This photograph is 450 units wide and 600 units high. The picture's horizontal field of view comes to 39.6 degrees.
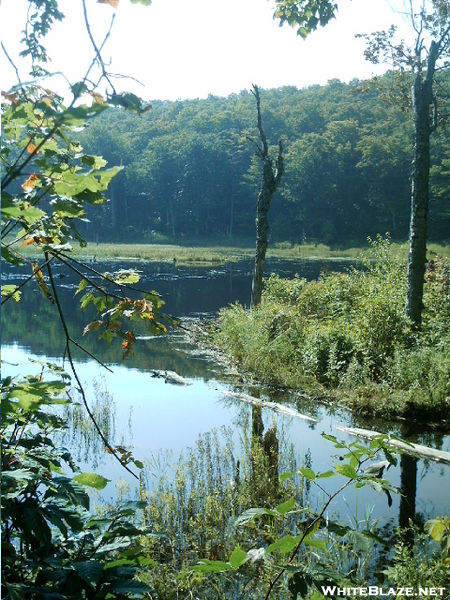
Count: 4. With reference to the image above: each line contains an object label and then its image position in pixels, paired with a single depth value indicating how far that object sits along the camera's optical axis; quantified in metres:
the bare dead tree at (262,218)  13.49
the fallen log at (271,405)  8.51
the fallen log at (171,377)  10.63
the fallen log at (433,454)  6.55
